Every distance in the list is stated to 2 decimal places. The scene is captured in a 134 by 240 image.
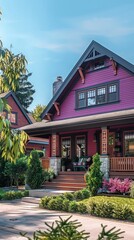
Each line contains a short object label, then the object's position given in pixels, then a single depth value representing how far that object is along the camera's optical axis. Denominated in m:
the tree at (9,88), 1.89
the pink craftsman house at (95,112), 12.30
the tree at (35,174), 13.42
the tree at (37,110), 38.22
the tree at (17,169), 14.68
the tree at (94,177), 10.90
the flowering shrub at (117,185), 10.77
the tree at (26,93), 42.65
